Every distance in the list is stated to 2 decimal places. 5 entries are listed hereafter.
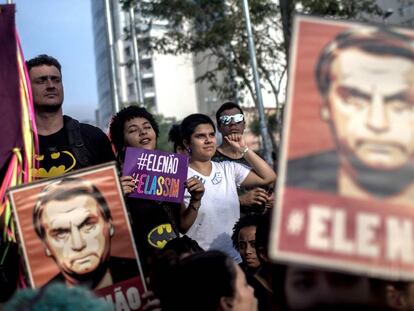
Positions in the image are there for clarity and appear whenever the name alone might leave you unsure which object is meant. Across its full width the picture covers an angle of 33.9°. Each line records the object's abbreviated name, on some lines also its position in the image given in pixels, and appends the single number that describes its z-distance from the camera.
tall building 81.69
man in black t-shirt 3.40
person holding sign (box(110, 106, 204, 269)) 3.50
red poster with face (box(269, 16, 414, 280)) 1.75
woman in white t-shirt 3.83
